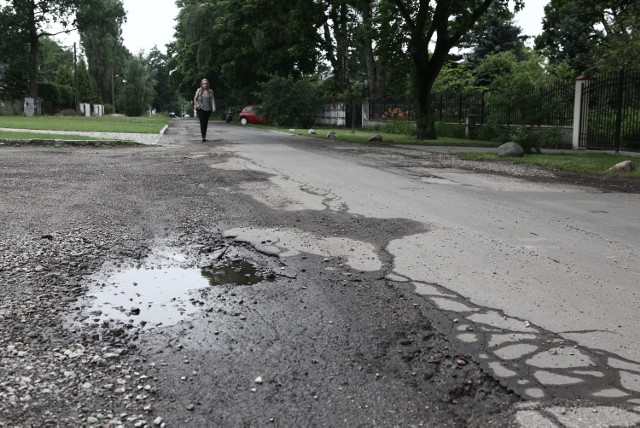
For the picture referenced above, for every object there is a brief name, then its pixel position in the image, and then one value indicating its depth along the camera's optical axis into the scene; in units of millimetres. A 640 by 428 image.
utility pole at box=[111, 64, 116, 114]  89000
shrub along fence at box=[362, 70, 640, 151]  17859
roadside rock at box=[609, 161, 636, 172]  12977
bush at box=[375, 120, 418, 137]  29591
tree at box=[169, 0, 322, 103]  43562
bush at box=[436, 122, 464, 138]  26784
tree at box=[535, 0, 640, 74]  24344
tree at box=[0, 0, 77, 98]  59031
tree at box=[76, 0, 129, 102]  65125
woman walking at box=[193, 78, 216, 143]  19250
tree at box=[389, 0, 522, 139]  22422
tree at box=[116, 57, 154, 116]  90750
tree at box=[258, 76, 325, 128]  39922
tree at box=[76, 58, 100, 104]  80750
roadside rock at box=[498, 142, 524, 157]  16516
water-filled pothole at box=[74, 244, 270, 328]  3848
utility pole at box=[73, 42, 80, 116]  67238
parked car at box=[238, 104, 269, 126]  45625
